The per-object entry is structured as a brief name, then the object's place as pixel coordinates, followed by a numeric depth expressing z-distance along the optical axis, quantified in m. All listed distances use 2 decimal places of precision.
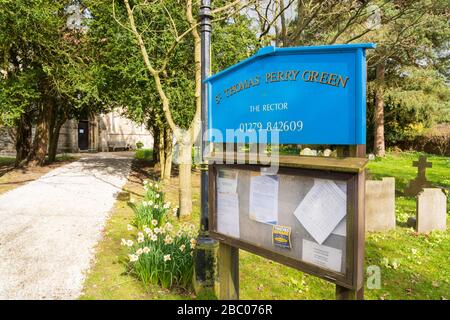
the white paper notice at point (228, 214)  3.04
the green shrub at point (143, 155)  21.08
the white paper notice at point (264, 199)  2.68
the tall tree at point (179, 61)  7.02
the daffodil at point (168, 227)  4.24
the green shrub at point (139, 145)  30.08
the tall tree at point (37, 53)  9.03
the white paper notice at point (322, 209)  2.24
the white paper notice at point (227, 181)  3.07
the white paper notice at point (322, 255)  2.26
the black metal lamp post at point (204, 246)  3.72
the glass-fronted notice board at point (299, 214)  2.17
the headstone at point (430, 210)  6.54
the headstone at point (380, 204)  6.62
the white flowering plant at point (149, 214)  5.82
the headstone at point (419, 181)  9.62
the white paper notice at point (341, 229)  2.21
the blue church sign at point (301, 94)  2.14
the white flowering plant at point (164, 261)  3.89
